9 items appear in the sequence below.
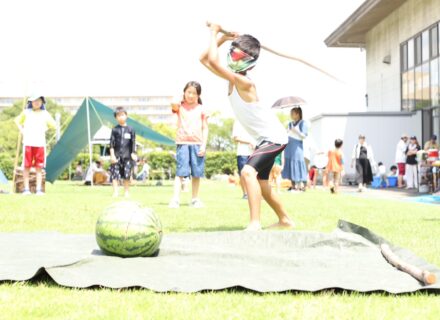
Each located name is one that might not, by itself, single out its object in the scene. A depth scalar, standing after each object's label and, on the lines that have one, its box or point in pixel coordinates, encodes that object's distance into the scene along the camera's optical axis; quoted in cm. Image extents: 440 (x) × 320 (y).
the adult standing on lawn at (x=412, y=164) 2258
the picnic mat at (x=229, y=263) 364
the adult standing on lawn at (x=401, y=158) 2392
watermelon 446
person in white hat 1380
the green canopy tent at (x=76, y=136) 2034
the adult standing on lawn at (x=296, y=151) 1535
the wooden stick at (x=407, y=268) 366
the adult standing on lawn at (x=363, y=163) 2039
